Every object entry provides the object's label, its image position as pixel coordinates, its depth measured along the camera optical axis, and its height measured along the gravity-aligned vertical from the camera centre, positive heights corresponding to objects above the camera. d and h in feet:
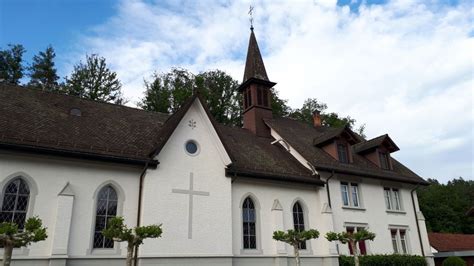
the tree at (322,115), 131.95 +50.91
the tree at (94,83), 101.30 +49.06
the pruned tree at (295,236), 49.96 +4.11
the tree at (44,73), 110.70 +56.57
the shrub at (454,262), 78.25 +0.71
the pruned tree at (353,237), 55.21 +4.28
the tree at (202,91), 108.06 +50.07
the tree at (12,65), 105.60 +55.96
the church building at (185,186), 45.44 +11.91
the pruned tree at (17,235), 30.81 +3.32
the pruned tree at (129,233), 37.09 +3.80
